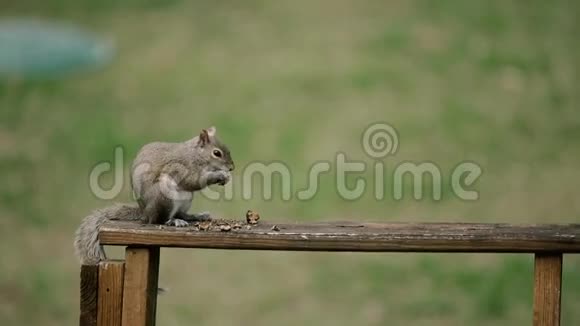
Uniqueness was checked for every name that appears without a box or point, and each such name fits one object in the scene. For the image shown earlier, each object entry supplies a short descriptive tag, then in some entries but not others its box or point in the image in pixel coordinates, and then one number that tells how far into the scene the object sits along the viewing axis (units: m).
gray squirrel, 6.98
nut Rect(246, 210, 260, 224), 6.92
